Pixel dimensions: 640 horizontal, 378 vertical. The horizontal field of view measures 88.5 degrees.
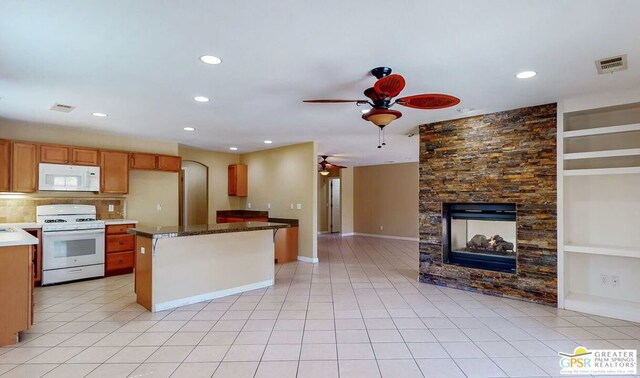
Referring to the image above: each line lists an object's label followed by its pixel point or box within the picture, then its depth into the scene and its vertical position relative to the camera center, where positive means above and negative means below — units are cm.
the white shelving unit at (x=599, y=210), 370 -17
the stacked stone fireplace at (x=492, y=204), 404 -10
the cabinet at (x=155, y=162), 602 +66
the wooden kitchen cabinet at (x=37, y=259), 470 -89
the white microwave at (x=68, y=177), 504 +31
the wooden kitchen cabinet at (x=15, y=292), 289 -86
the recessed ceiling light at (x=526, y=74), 305 +115
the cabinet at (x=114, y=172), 562 +43
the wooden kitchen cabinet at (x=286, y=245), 649 -97
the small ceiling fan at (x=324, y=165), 864 +82
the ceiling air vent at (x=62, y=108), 414 +115
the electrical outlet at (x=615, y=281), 384 -100
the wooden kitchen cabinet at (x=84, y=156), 534 +67
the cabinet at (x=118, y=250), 537 -89
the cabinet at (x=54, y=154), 507 +67
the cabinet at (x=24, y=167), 481 +44
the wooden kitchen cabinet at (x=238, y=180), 798 +40
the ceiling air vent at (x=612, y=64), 276 +115
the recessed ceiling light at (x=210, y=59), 274 +116
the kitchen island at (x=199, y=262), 375 -83
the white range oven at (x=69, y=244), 480 -72
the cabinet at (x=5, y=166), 471 +45
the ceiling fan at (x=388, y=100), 257 +81
